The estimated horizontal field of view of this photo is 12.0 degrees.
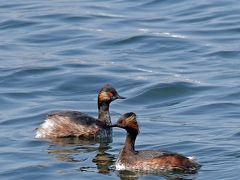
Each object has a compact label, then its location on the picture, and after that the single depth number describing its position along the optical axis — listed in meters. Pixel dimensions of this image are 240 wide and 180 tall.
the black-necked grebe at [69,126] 18.11
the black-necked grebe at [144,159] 15.55
